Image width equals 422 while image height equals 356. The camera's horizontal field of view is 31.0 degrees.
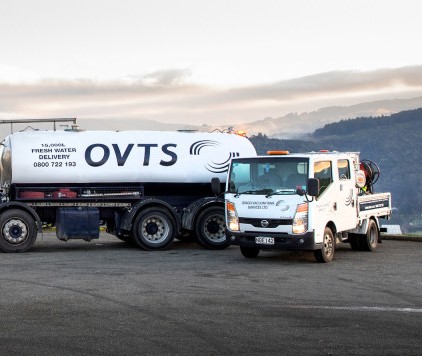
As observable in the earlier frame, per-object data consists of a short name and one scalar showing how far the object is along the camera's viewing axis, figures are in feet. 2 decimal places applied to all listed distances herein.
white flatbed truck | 51.01
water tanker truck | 63.21
